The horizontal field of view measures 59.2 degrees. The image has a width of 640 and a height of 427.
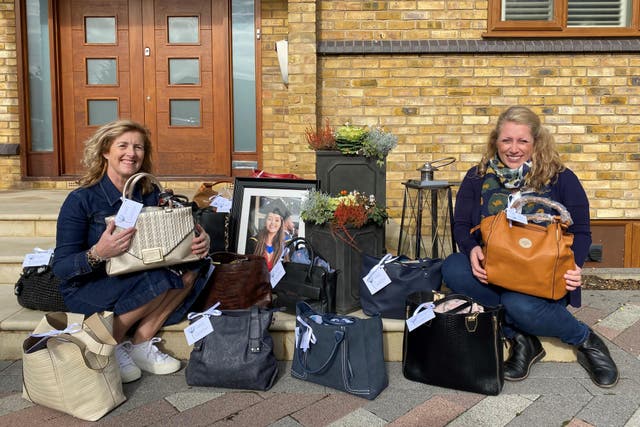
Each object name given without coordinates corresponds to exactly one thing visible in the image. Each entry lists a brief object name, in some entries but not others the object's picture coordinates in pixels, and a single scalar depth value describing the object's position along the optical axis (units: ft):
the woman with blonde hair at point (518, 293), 9.10
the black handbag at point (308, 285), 10.06
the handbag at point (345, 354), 8.52
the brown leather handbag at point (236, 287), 9.96
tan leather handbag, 8.54
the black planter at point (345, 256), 10.68
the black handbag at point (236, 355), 8.64
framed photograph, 12.26
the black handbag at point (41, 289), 10.21
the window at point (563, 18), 16.84
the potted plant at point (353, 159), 12.12
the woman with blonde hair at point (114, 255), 8.87
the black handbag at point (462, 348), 8.46
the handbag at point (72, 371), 7.71
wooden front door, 19.69
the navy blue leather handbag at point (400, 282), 10.07
